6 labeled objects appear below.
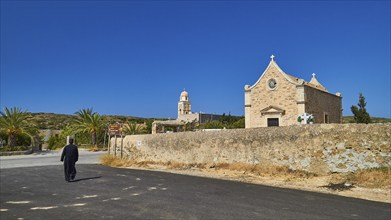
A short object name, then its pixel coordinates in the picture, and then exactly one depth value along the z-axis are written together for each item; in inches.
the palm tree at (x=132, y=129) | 1587.1
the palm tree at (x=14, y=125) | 1272.1
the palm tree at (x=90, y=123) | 1551.4
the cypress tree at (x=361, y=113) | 1243.7
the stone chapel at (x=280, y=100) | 935.0
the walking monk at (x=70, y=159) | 515.2
